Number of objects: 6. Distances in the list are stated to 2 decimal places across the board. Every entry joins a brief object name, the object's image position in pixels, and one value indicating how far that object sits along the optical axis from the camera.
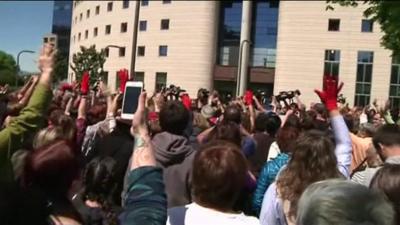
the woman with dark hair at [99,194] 3.32
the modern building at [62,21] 111.19
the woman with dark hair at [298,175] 3.93
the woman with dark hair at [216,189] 2.98
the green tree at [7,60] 128.50
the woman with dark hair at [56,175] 2.44
